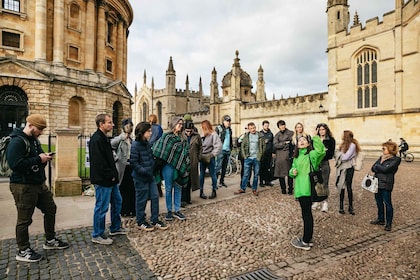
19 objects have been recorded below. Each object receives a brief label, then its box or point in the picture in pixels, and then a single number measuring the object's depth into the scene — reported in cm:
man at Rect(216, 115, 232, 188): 798
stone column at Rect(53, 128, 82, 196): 680
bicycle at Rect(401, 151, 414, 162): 1730
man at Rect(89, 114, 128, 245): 380
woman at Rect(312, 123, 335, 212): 522
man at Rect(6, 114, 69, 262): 321
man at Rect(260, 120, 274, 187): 788
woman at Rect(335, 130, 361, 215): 563
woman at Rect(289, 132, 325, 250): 388
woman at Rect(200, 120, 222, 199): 662
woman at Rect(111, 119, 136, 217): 474
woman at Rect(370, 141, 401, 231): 472
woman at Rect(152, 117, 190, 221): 496
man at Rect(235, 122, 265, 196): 723
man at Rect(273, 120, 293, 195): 717
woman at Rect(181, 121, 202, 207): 597
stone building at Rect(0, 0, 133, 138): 1780
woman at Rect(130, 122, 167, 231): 441
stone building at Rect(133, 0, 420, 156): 1889
